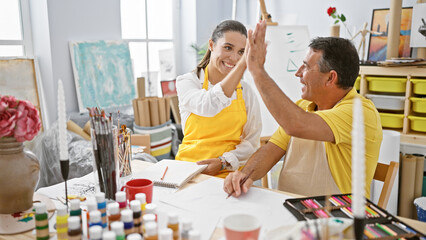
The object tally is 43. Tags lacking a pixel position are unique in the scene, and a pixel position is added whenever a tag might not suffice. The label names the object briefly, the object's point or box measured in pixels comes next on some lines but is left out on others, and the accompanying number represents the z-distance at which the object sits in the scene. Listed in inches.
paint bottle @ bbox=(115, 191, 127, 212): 42.9
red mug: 49.3
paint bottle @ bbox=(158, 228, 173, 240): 35.8
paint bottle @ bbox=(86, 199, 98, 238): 40.8
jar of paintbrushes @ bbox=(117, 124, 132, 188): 58.5
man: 59.2
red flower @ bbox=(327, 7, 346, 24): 154.9
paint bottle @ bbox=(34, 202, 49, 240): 40.5
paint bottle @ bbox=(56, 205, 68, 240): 39.2
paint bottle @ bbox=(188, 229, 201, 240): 36.0
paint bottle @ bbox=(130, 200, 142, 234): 39.9
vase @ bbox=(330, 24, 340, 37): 141.6
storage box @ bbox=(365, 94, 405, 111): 130.1
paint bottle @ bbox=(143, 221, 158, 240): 37.0
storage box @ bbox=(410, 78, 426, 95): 123.0
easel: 136.6
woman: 77.9
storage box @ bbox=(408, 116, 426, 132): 125.4
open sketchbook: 58.9
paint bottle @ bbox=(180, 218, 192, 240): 37.5
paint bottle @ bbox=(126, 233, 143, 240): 36.9
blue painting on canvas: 139.4
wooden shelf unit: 124.8
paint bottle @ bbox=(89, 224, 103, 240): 36.0
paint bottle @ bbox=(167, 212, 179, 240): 39.4
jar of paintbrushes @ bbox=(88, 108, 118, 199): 48.1
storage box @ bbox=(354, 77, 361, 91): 138.8
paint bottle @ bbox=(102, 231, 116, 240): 35.4
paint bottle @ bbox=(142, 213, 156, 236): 39.2
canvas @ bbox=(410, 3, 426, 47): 138.5
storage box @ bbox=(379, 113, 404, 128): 131.2
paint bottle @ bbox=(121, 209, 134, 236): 38.8
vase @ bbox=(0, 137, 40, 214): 47.7
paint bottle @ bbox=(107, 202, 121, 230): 40.7
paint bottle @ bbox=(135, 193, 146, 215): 45.1
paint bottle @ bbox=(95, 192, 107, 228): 40.8
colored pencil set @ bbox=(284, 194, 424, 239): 40.9
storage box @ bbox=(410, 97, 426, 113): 123.7
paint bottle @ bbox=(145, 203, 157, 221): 43.3
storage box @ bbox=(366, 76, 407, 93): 129.0
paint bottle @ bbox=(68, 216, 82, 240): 38.3
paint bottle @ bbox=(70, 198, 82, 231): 40.4
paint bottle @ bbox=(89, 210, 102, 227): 39.0
